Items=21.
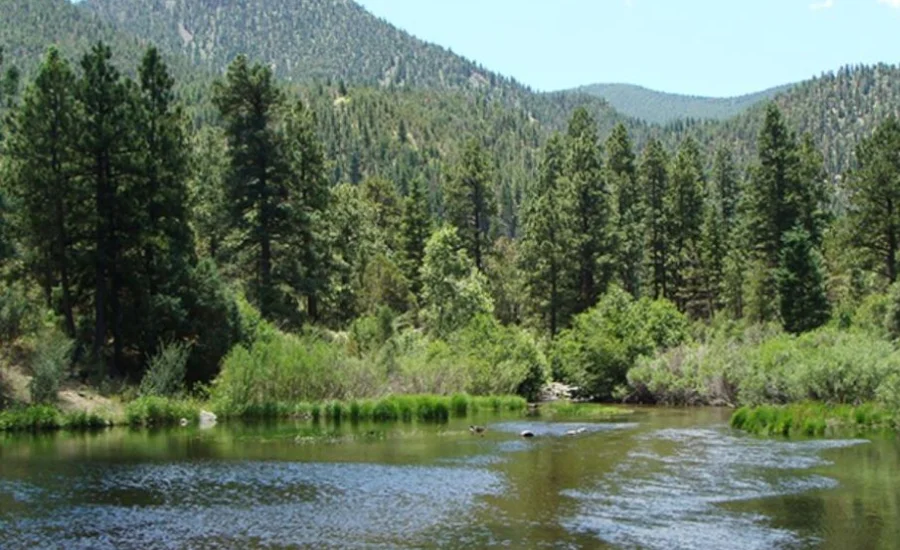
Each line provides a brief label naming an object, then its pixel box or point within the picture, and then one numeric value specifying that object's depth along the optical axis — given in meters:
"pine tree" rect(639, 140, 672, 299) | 88.62
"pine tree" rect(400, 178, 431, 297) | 86.06
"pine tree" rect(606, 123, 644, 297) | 84.56
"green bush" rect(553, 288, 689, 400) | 60.44
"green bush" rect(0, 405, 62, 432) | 37.97
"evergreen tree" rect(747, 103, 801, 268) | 77.62
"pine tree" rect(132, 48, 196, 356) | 47.44
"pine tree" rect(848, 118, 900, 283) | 67.75
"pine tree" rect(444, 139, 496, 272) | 86.88
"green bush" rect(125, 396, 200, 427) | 40.72
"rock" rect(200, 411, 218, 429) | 41.84
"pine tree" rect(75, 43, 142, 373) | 47.22
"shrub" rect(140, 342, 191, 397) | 43.16
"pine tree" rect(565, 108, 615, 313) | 76.56
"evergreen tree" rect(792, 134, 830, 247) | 78.06
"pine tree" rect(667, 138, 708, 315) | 88.12
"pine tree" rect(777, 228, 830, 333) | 64.25
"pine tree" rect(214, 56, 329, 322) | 57.84
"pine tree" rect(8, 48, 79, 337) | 46.50
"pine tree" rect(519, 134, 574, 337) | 75.69
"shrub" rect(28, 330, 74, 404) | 39.53
